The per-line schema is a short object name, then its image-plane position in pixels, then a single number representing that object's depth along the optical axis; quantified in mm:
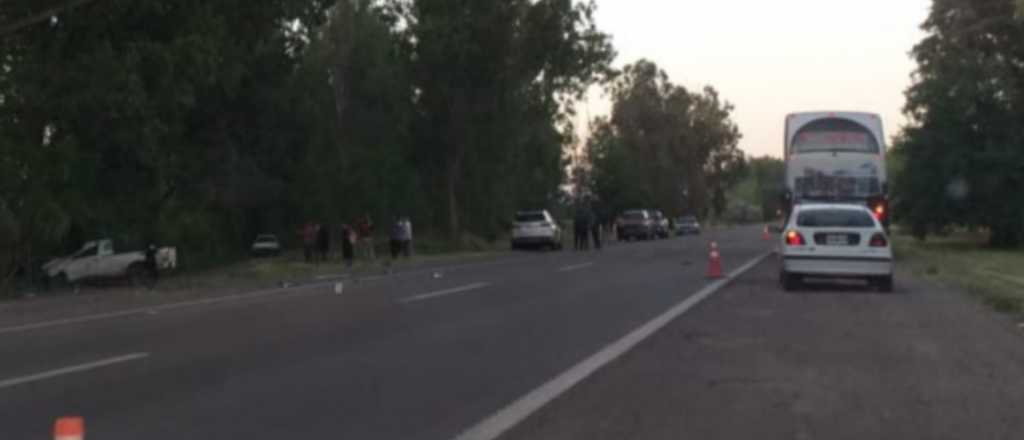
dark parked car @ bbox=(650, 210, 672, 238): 79125
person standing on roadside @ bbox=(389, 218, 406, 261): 44638
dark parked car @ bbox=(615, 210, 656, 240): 71000
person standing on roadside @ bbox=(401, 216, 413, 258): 45250
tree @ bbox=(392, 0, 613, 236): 54469
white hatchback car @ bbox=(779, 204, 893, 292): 22547
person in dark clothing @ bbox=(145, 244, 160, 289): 33550
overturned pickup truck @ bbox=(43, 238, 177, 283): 38500
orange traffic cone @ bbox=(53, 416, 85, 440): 5160
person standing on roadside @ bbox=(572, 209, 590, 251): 48688
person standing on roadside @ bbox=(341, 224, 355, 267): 39094
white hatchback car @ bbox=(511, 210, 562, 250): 55062
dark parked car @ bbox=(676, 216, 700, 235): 92938
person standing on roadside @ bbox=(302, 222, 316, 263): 42969
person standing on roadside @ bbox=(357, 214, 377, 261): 41781
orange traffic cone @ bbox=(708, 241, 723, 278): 28012
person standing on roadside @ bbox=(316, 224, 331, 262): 42000
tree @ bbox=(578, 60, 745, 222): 100375
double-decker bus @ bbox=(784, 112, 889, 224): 35812
